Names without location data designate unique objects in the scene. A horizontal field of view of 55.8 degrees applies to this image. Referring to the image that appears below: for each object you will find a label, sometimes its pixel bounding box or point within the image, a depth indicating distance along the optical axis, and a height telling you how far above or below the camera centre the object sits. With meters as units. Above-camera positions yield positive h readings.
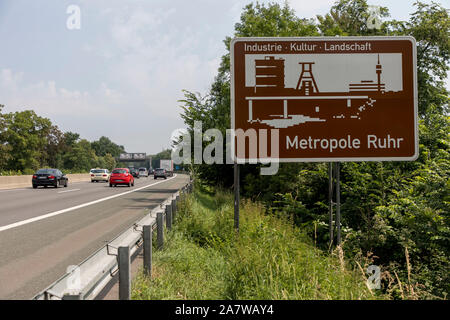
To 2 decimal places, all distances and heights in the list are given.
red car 36.87 -1.13
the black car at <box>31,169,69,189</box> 31.48 -0.99
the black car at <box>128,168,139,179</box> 78.85 -1.66
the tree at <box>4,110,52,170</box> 82.38 +5.06
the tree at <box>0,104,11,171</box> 71.38 +2.42
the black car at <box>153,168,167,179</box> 69.88 -1.50
